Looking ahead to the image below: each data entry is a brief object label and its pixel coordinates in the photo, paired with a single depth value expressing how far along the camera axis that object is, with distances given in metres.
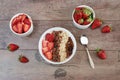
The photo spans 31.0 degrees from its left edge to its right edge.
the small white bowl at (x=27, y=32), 1.01
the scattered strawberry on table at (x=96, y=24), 1.05
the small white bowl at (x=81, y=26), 1.03
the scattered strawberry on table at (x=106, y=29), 1.05
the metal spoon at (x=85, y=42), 1.01
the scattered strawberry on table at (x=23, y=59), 1.00
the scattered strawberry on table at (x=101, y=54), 1.01
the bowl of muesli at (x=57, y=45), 0.98
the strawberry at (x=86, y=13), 1.02
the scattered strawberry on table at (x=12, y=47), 1.02
